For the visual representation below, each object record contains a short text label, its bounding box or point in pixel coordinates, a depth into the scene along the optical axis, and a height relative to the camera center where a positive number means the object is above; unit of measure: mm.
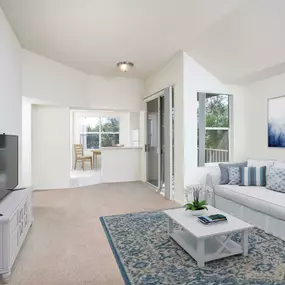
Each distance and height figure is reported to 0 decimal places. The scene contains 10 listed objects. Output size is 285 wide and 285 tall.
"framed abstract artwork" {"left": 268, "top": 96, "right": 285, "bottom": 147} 3725 +371
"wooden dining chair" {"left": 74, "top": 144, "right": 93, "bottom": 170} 8203 -353
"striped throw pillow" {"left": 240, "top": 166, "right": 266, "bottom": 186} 3521 -512
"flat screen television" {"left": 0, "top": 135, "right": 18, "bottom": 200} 2547 -230
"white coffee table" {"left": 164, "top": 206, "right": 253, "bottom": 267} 2076 -958
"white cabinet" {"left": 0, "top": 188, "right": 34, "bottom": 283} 1927 -796
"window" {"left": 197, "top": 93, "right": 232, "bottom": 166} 4191 +320
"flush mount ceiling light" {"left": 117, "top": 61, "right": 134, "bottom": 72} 4727 +1673
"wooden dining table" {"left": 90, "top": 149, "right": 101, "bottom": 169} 8412 -483
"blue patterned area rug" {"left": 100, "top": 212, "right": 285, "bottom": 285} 1901 -1126
